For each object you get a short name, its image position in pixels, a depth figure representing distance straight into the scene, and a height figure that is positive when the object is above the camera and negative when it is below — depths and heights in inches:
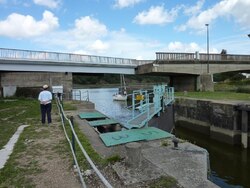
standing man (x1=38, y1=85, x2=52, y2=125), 347.0 -19.0
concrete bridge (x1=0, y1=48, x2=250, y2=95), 895.9 +113.0
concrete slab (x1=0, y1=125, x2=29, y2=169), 197.4 -71.7
